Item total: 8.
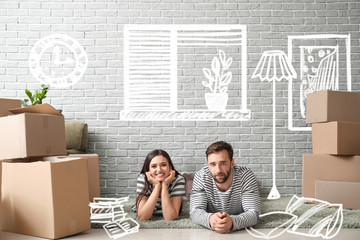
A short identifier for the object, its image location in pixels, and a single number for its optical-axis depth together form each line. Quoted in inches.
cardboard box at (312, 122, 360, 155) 109.2
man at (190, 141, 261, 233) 86.2
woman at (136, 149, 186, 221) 90.9
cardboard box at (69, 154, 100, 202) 103.7
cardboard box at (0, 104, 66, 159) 83.6
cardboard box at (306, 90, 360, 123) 112.4
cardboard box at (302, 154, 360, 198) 110.6
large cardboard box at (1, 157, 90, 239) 75.9
